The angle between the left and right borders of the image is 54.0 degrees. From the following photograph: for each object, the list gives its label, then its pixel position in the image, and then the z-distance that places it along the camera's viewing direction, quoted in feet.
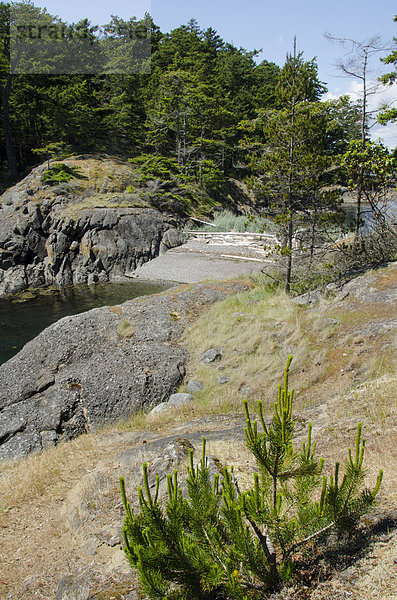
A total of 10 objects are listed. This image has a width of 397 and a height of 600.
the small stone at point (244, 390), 26.30
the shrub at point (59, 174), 100.17
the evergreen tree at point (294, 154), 38.50
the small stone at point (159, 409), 26.51
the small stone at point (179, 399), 27.16
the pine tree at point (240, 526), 7.32
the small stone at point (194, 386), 28.48
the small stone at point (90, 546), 12.80
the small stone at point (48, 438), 25.24
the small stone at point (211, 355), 31.27
